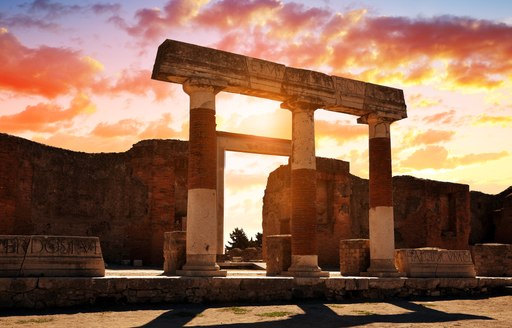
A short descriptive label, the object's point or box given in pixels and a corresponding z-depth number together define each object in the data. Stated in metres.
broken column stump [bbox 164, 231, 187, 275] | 11.45
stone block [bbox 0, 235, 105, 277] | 8.54
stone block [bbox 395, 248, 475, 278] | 12.69
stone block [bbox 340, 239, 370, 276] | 13.42
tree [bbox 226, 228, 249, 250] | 32.16
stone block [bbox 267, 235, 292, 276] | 12.33
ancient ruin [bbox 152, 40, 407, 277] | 10.63
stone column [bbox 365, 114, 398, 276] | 12.98
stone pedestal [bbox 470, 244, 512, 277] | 15.49
